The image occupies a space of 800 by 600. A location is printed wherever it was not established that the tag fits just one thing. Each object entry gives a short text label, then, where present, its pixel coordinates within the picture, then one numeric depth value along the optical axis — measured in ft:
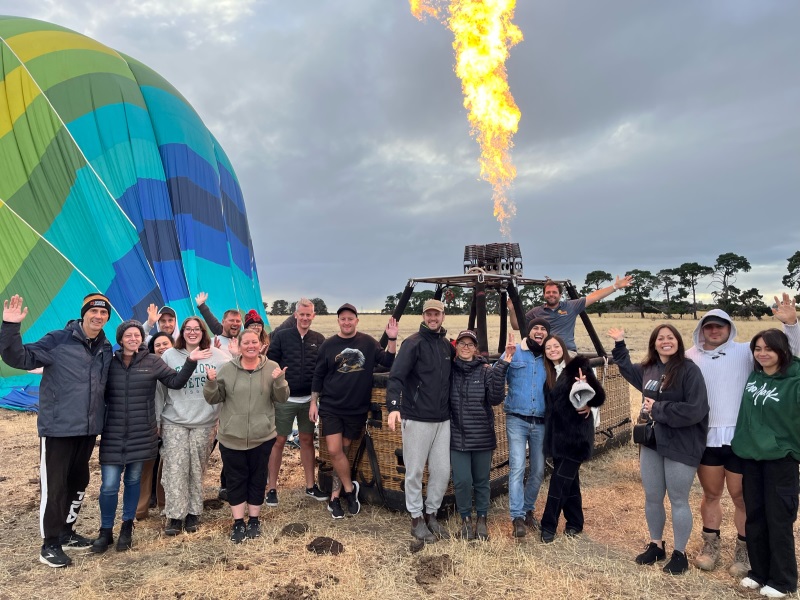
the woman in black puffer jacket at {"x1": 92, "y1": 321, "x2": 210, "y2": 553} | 14.58
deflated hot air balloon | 31.55
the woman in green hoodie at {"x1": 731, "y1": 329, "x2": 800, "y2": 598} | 11.96
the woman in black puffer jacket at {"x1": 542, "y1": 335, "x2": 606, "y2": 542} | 14.56
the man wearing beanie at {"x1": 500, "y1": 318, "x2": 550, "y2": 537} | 15.49
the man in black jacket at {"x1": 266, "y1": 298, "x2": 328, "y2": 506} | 18.07
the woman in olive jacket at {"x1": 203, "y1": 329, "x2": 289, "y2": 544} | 15.20
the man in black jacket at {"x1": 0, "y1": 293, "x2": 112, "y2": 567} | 13.73
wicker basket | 17.12
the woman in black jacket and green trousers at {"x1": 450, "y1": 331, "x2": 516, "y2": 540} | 15.21
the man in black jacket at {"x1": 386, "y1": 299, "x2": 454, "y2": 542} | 15.26
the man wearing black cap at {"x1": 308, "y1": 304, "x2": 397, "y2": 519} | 16.76
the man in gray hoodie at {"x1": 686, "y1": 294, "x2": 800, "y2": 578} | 12.85
